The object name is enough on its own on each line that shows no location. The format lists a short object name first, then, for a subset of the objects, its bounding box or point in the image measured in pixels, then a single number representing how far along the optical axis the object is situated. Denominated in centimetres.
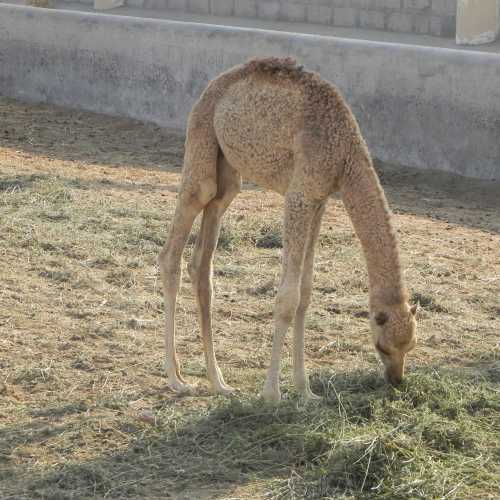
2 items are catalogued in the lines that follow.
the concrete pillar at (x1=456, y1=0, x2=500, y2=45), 2407
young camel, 954
